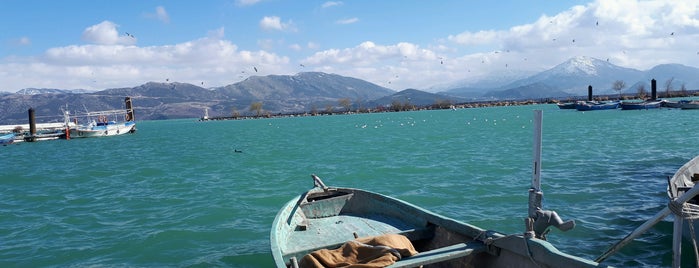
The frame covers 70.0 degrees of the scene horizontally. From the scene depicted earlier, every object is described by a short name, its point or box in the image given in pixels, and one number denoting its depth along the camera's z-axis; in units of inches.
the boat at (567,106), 5296.3
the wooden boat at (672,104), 3779.5
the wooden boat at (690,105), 3580.5
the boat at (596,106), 4505.4
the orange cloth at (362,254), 331.9
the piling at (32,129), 3411.4
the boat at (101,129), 3884.1
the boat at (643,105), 4194.1
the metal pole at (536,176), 323.4
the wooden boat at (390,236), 313.0
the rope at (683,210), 272.8
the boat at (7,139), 3271.4
